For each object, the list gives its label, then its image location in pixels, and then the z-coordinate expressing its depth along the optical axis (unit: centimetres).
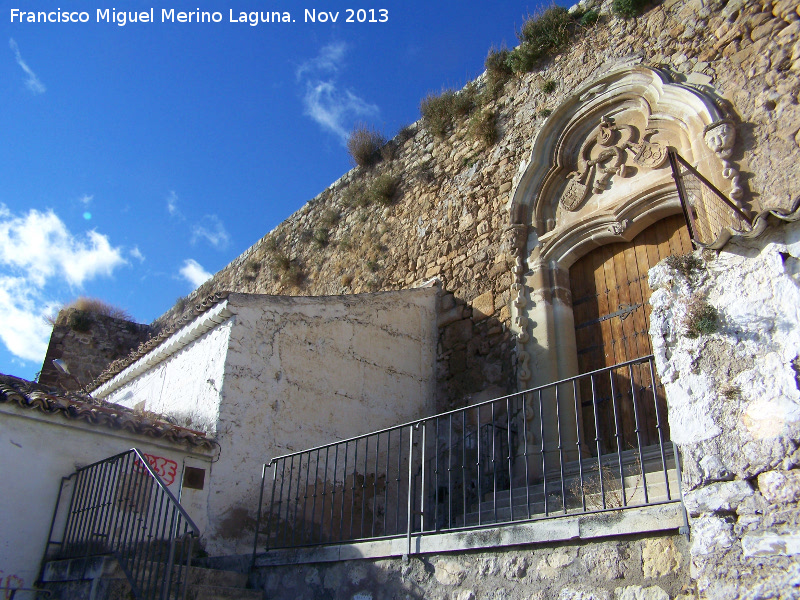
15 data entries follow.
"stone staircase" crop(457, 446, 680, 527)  490
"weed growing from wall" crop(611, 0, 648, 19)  818
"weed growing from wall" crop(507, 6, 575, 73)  911
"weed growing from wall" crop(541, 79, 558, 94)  898
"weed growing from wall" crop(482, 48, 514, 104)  990
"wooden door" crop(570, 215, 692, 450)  692
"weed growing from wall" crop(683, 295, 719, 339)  356
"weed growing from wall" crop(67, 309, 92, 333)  1672
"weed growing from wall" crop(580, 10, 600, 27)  877
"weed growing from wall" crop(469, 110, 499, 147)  955
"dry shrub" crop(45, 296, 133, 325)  1734
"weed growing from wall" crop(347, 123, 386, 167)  1211
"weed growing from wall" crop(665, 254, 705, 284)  375
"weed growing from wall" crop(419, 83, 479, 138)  1034
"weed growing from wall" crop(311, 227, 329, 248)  1251
